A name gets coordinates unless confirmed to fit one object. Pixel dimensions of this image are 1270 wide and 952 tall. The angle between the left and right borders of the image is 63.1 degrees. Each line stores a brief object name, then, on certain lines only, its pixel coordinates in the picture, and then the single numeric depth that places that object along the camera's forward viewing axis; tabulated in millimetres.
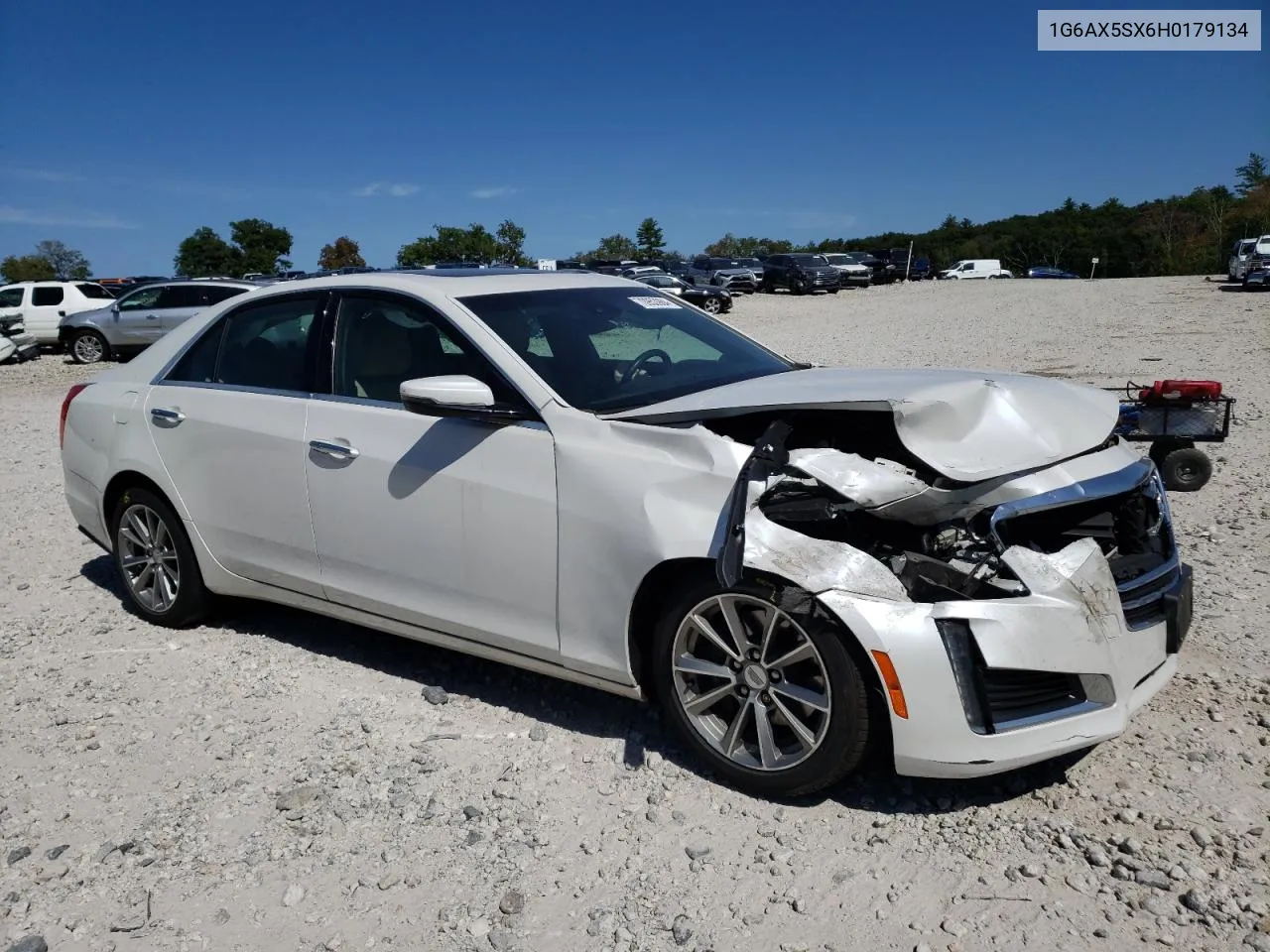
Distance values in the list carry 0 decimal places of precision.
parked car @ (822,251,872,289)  42375
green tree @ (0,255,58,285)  83500
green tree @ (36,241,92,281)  91688
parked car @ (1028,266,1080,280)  56156
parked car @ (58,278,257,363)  20688
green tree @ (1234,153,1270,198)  62219
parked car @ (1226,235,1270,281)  31594
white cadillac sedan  3041
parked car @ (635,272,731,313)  29469
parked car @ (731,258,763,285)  40656
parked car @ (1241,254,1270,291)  30219
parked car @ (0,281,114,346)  23531
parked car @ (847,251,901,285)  47031
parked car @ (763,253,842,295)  39219
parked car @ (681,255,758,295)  39344
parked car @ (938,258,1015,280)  57812
